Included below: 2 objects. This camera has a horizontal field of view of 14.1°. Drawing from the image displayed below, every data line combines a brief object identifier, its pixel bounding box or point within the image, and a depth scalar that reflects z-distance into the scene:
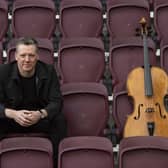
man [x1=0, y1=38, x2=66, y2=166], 6.17
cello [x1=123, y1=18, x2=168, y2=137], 6.28
